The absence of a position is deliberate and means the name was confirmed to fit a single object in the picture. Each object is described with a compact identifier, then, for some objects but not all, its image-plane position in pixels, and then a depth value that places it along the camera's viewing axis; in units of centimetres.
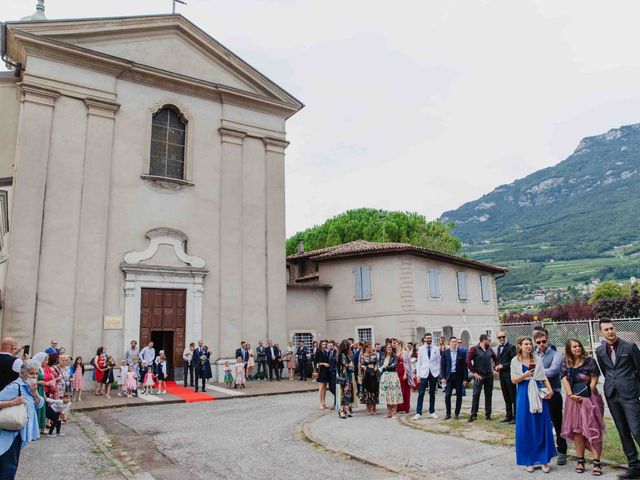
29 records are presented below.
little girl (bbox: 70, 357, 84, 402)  1418
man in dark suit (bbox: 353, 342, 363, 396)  1239
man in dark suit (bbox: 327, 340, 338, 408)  1248
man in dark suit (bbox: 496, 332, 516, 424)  1008
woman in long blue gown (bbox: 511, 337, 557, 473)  672
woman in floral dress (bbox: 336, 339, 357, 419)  1145
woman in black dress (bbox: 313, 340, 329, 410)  1275
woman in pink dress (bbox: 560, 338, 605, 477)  649
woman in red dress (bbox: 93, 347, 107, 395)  1506
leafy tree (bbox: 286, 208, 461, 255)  4175
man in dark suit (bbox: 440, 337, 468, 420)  1084
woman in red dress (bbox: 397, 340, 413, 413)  1216
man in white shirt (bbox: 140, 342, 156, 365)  1634
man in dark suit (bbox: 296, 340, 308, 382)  2017
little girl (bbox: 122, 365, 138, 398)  1515
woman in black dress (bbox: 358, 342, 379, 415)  1191
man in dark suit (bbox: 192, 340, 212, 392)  1648
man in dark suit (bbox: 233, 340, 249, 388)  1856
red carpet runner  1484
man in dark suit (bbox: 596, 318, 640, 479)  621
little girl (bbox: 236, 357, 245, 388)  1739
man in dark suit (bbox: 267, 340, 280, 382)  1966
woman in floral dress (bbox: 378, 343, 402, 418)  1125
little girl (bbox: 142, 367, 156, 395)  1560
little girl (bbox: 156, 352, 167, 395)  1589
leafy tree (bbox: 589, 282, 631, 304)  6478
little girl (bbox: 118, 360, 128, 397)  1534
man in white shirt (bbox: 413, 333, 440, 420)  1105
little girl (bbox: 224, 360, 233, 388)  1738
